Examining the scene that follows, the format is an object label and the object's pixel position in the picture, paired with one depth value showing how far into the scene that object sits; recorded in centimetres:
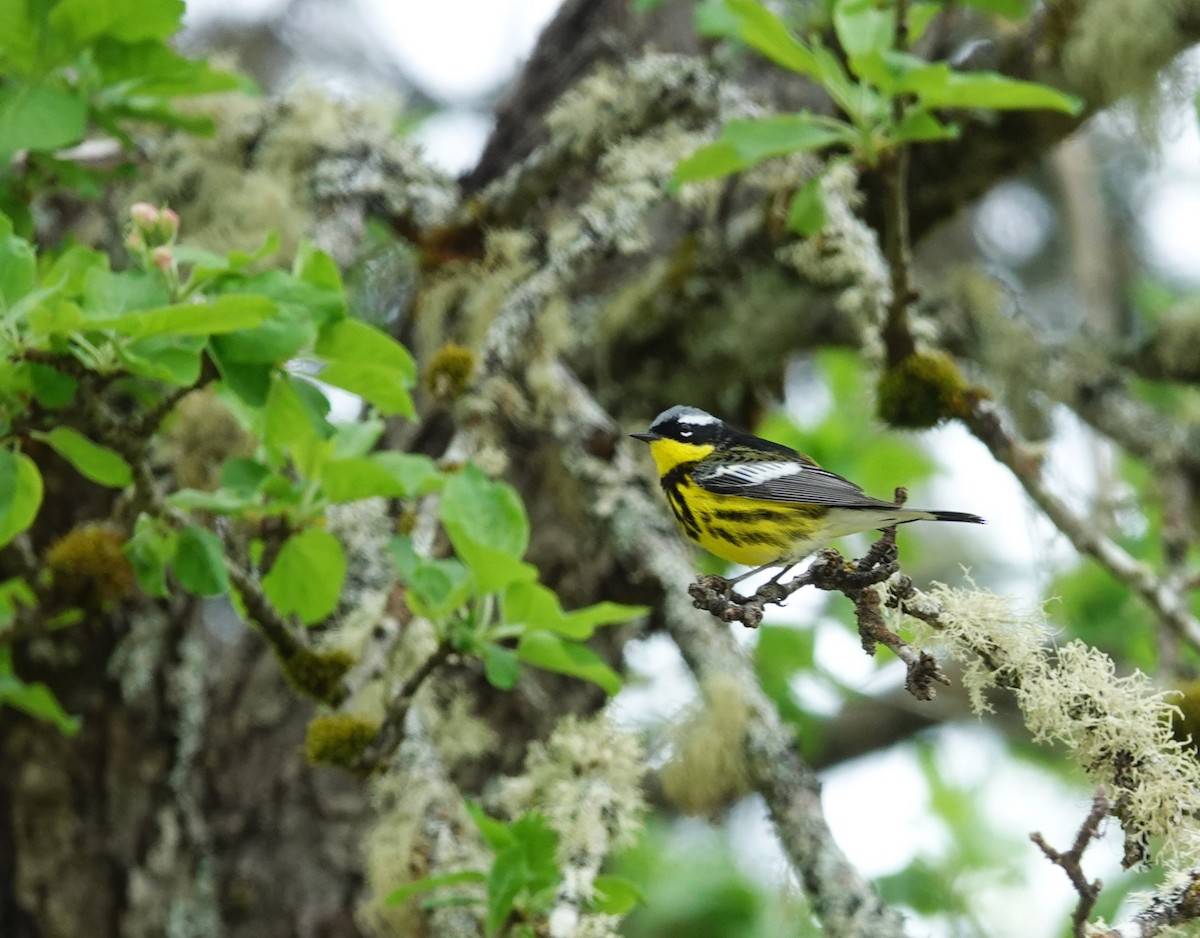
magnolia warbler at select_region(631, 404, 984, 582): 519
